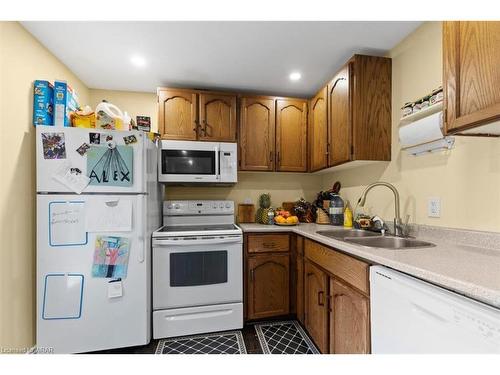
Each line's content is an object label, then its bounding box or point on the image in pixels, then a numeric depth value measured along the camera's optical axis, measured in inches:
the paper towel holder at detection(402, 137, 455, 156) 49.1
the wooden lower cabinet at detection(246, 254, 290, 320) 77.2
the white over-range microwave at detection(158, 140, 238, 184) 82.0
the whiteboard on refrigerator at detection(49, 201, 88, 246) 58.6
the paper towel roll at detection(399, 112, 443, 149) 47.5
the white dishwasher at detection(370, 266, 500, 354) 24.0
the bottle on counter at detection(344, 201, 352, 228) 80.0
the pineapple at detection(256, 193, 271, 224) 97.3
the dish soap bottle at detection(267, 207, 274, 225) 91.4
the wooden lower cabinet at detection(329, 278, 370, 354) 42.7
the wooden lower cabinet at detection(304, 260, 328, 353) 57.4
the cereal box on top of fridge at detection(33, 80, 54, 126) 60.5
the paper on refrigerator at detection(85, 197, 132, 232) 60.5
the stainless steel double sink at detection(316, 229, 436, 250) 53.4
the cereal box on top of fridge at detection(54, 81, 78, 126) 62.7
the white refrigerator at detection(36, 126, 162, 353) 58.6
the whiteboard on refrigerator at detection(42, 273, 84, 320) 58.9
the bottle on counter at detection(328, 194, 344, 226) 85.7
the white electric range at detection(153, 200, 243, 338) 69.5
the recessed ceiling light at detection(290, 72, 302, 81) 80.7
